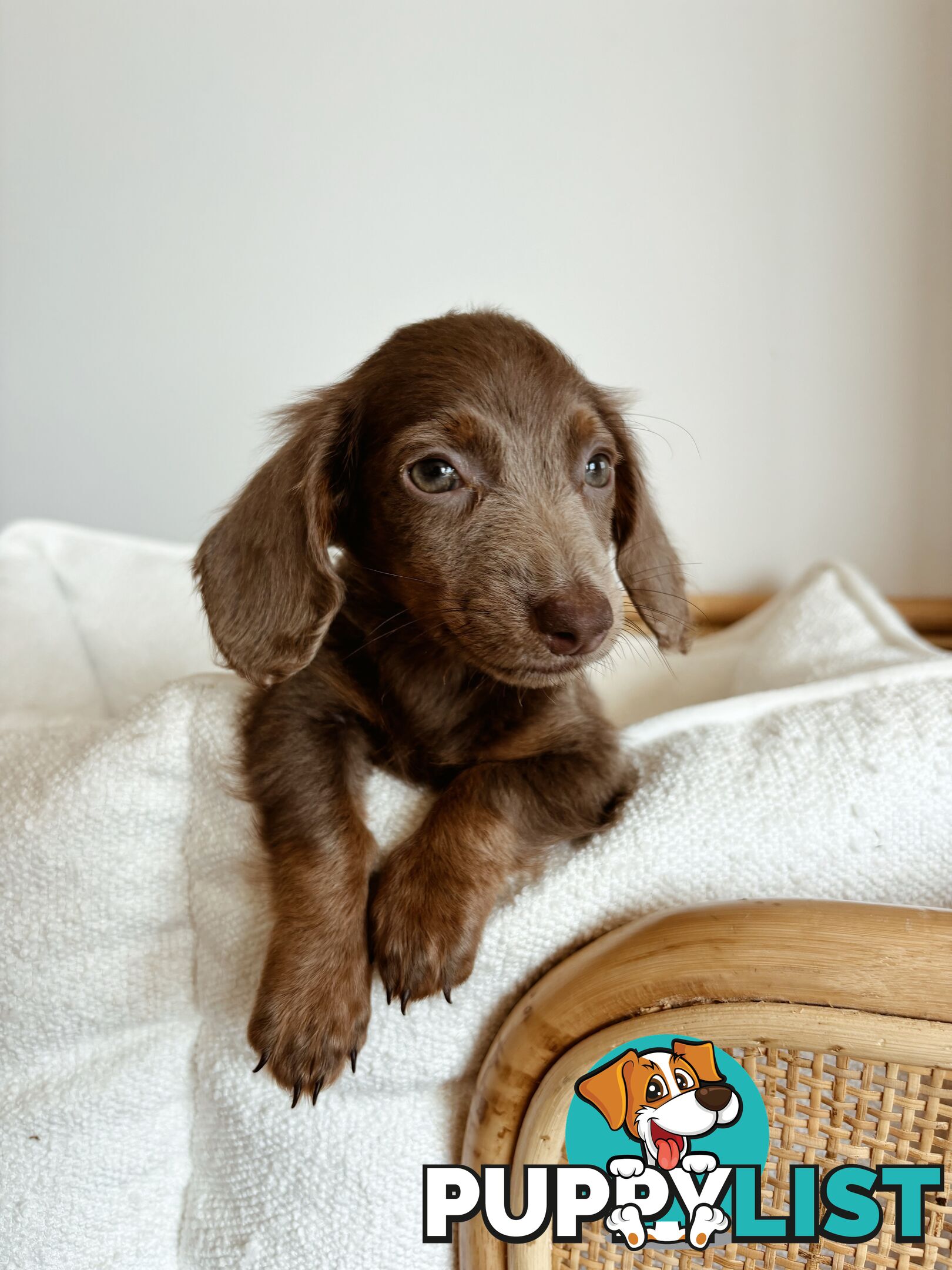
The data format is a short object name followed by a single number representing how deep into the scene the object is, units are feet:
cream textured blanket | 1.00
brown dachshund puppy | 0.97
